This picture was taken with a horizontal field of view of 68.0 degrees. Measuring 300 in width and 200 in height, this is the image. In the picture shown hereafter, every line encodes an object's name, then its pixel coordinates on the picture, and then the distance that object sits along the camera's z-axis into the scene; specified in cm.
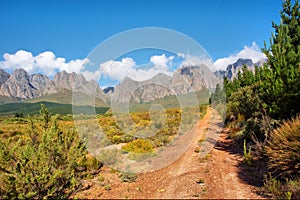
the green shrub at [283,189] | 516
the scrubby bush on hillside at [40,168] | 489
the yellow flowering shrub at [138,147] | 1085
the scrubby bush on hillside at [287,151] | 577
